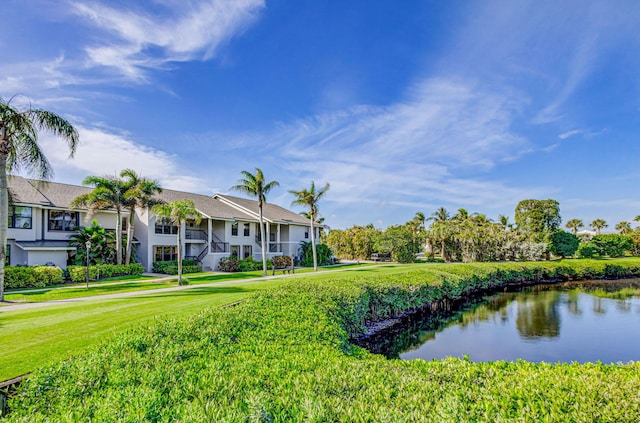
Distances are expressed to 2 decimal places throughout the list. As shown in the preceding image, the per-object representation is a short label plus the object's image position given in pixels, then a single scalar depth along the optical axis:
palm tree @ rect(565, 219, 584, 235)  73.06
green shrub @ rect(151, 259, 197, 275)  26.50
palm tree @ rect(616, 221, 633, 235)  72.38
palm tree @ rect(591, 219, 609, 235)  77.81
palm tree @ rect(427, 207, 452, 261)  46.72
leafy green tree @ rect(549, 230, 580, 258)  49.94
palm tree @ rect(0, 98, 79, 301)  13.96
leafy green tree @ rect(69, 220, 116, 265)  22.55
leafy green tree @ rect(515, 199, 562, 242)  54.72
